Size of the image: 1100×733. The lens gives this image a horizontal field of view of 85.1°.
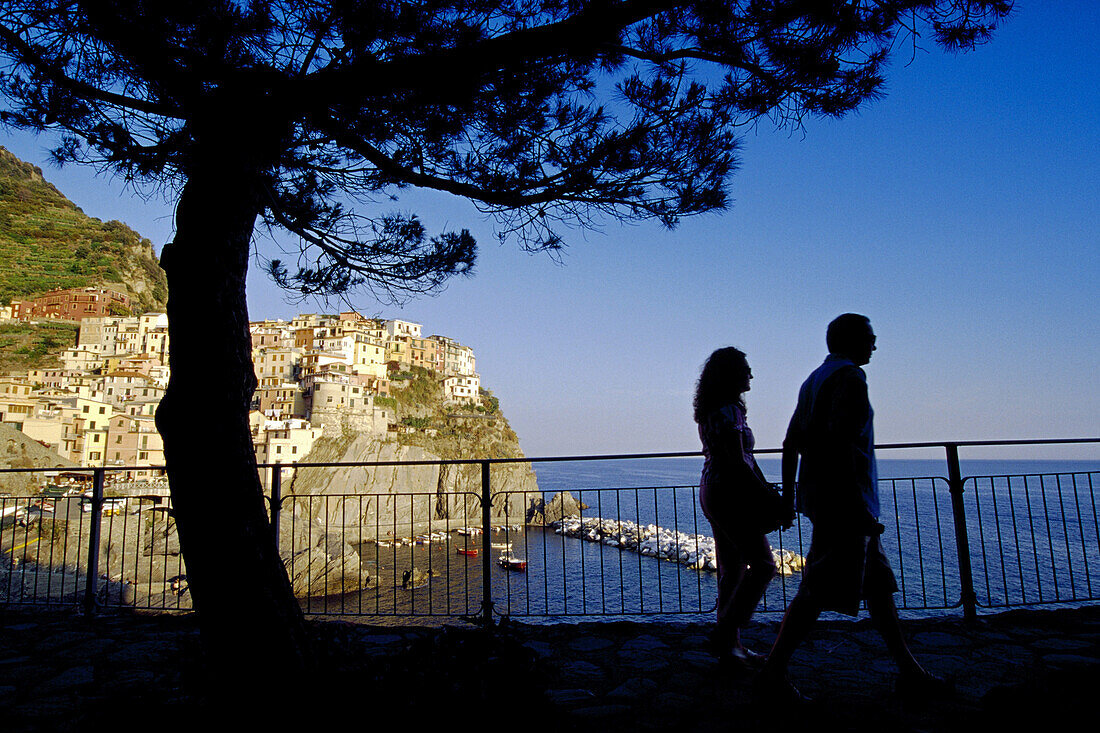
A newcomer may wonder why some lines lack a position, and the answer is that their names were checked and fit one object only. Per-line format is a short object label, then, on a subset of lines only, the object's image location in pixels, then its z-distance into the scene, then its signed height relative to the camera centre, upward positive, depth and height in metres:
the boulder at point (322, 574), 22.75 -4.59
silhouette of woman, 2.67 -0.21
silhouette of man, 2.36 -0.31
